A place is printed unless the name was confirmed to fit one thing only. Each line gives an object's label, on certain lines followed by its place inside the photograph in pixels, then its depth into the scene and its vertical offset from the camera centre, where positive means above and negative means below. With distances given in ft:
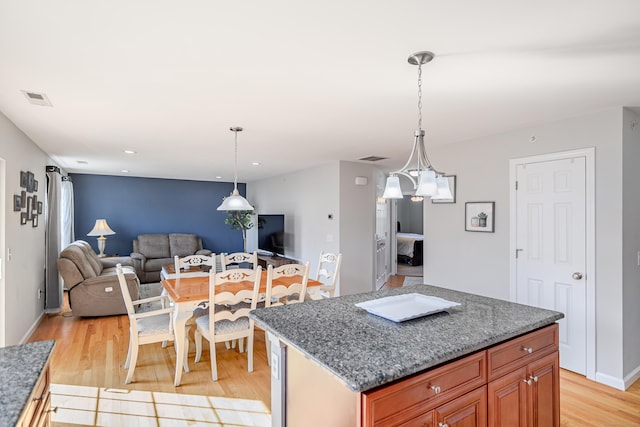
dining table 9.46 -2.50
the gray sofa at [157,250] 22.88 -2.94
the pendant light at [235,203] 11.63 +0.29
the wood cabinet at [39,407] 3.67 -2.40
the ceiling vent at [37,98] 8.20 +2.84
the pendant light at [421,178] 6.17 +0.66
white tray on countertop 5.97 -1.83
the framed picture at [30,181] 12.37 +1.10
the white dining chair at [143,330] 9.41 -3.46
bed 29.91 -3.44
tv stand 20.85 -3.18
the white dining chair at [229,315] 9.46 -3.04
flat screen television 23.24 -1.53
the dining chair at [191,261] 13.53 -2.12
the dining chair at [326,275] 11.55 -2.42
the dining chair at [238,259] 13.92 -2.06
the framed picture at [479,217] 12.25 -0.20
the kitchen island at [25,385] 3.41 -1.99
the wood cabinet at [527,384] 5.29 -2.91
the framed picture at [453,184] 13.58 +1.12
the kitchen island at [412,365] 4.14 -2.17
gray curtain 15.78 -1.43
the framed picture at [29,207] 12.39 +0.13
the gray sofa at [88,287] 15.11 -3.54
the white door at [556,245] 10.01 -1.04
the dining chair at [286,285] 10.03 -2.36
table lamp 21.67 -1.36
